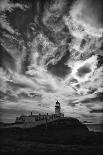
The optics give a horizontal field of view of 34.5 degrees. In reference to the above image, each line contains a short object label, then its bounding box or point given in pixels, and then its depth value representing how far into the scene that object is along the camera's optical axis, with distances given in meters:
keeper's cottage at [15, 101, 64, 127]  37.29
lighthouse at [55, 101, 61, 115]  41.38
